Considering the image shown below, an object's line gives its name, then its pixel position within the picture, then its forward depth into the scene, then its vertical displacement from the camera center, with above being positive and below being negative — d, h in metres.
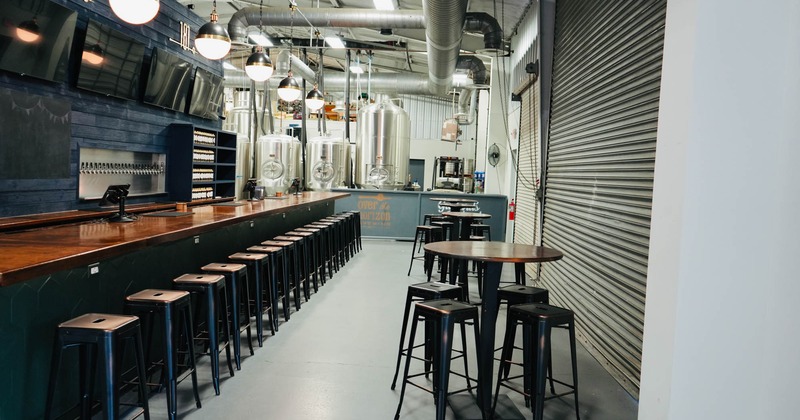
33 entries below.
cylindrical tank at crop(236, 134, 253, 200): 10.72 +0.22
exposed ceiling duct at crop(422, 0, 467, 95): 5.56 +1.86
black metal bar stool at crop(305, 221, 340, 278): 6.44 -0.81
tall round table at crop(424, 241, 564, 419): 2.83 -0.54
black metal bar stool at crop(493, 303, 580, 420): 2.58 -0.75
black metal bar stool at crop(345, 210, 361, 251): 8.49 -0.72
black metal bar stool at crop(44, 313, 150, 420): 2.07 -0.71
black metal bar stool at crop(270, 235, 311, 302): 4.93 -0.82
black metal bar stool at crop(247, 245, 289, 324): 4.23 -0.81
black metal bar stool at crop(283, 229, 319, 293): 5.38 -0.78
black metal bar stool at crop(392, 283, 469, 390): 3.14 -0.68
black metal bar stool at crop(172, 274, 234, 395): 3.02 -0.74
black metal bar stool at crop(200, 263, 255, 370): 3.39 -0.74
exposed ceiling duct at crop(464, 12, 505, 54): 7.52 +2.27
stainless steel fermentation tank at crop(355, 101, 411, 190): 11.00 +0.72
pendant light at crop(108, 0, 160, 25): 3.49 +1.09
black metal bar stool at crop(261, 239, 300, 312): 4.61 -0.82
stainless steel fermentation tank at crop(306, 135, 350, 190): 10.59 +0.32
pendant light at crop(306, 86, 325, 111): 7.91 +1.18
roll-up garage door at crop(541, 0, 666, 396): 3.25 +0.14
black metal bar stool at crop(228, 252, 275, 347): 3.85 -0.74
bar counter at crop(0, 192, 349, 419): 2.12 -0.57
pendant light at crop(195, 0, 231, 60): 4.59 +1.18
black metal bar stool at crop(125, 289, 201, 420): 2.56 -0.71
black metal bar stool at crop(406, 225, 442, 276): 6.33 -0.66
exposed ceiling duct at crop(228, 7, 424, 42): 7.83 +2.42
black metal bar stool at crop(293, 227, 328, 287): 5.87 -0.84
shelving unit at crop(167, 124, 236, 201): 6.79 +0.14
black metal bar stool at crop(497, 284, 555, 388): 3.17 -0.68
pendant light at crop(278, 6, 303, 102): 6.36 +1.07
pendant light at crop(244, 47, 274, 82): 5.41 +1.14
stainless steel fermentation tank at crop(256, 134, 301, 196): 9.94 +0.38
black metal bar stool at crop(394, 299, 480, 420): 2.54 -0.74
